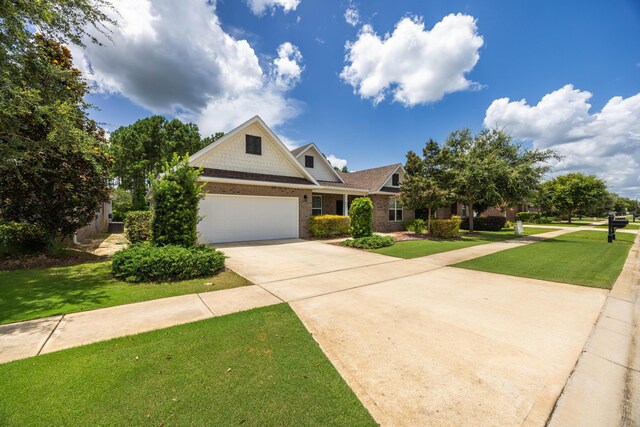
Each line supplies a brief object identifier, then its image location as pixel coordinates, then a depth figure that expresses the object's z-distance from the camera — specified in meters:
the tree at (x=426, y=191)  16.75
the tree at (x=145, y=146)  32.41
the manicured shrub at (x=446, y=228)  16.56
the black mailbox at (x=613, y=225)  15.27
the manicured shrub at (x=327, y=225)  15.98
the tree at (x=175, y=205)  7.70
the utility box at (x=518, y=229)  19.33
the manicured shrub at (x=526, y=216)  35.33
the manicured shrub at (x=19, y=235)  8.78
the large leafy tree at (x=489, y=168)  16.92
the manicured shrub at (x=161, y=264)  6.34
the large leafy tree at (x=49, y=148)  6.74
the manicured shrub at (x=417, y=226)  19.59
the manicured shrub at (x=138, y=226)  12.95
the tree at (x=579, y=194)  33.94
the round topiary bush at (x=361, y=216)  13.66
